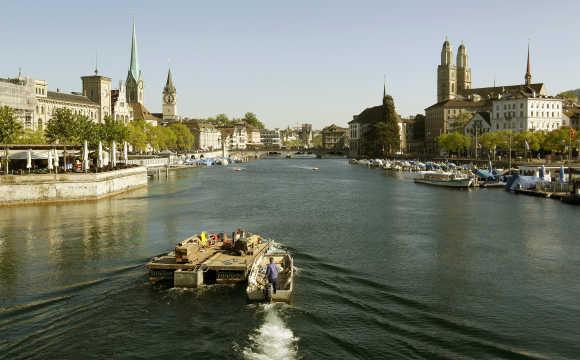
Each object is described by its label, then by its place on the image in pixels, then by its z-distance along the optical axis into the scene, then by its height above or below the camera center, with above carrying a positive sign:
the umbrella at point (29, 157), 70.94 -0.20
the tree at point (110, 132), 106.62 +4.84
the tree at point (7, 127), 79.69 +4.37
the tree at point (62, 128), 97.88 +4.97
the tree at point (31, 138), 95.12 +3.47
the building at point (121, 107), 187.75 +17.16
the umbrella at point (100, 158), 82.19 -0.41
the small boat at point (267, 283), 27.59 -6.76
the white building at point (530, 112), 159.38 +12.58
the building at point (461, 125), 194.12 +10.79
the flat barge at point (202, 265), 30.03 -6.33
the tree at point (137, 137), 156.00 +5.16
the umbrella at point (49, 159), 71.50 -0.47
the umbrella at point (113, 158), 92.97 -0.39
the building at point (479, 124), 174.50 +9.92
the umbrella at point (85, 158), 75.06 -0.37
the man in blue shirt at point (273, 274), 27.70 -6.17
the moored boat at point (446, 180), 99.14 -4.96
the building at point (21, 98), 116.31 +12.78
